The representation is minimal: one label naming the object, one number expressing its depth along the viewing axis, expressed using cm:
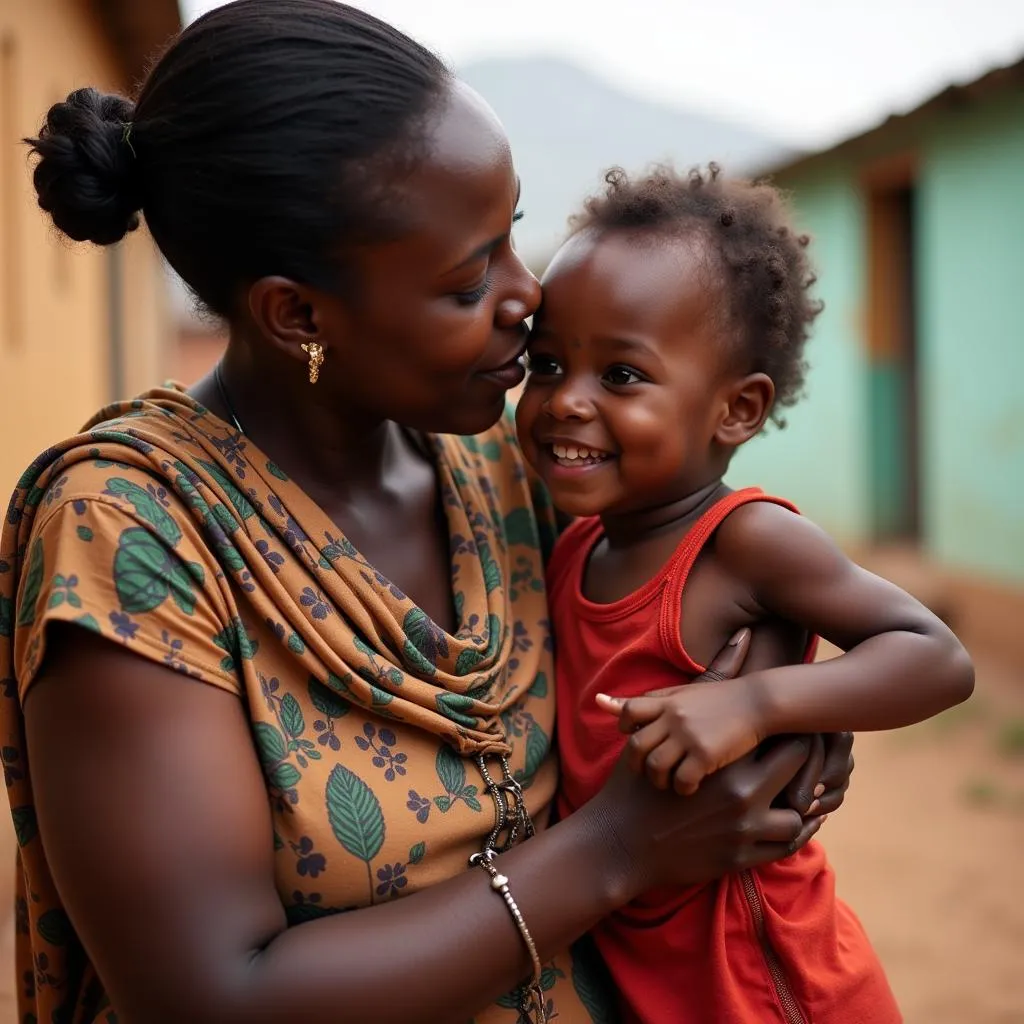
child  177
